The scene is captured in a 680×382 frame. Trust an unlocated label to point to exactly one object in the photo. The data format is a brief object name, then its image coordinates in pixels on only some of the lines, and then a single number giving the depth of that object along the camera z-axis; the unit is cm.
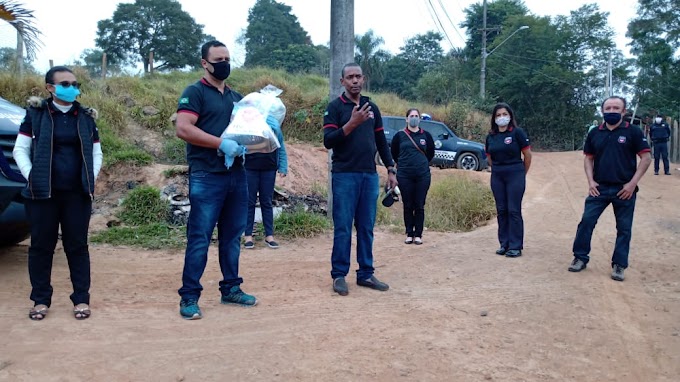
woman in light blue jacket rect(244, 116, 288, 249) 668
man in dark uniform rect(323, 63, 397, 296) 485
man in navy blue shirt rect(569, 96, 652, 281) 559
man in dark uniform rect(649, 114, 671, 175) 1488
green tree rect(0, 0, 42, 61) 728
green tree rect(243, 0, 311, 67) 5188
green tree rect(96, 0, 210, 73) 4091
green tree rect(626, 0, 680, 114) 2906
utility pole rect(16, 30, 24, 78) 1202
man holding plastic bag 402
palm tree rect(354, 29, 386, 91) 4219
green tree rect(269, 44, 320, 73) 4388
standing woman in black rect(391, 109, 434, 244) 722
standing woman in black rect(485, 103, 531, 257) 659
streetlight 3031
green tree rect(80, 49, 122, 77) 4019
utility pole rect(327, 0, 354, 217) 804
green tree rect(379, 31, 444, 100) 4562
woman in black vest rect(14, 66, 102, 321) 389
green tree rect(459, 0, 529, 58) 3762
